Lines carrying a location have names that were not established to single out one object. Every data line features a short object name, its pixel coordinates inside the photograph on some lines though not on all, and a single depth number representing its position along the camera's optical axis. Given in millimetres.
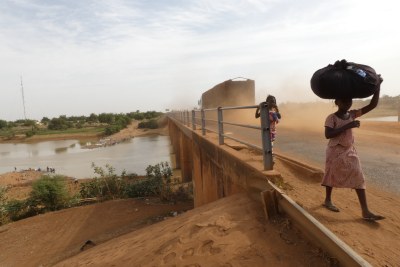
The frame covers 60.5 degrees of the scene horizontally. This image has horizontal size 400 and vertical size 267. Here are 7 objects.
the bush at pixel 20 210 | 14922
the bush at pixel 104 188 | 16406
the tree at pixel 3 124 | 95625
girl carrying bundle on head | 3328
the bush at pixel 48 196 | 15312
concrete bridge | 2619
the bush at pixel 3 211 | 14235
